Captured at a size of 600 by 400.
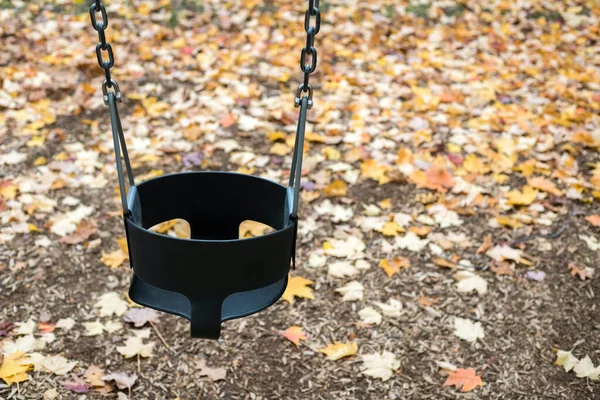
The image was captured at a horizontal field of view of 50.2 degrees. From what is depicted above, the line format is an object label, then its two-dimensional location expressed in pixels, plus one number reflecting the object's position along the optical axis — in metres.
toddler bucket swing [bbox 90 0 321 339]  1.68
